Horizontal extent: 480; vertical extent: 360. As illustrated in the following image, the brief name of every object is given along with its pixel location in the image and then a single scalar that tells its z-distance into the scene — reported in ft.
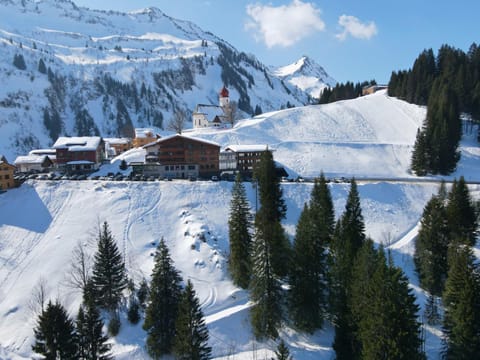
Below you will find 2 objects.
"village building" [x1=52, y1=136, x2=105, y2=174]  228.22
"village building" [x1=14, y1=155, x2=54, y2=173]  245.04
